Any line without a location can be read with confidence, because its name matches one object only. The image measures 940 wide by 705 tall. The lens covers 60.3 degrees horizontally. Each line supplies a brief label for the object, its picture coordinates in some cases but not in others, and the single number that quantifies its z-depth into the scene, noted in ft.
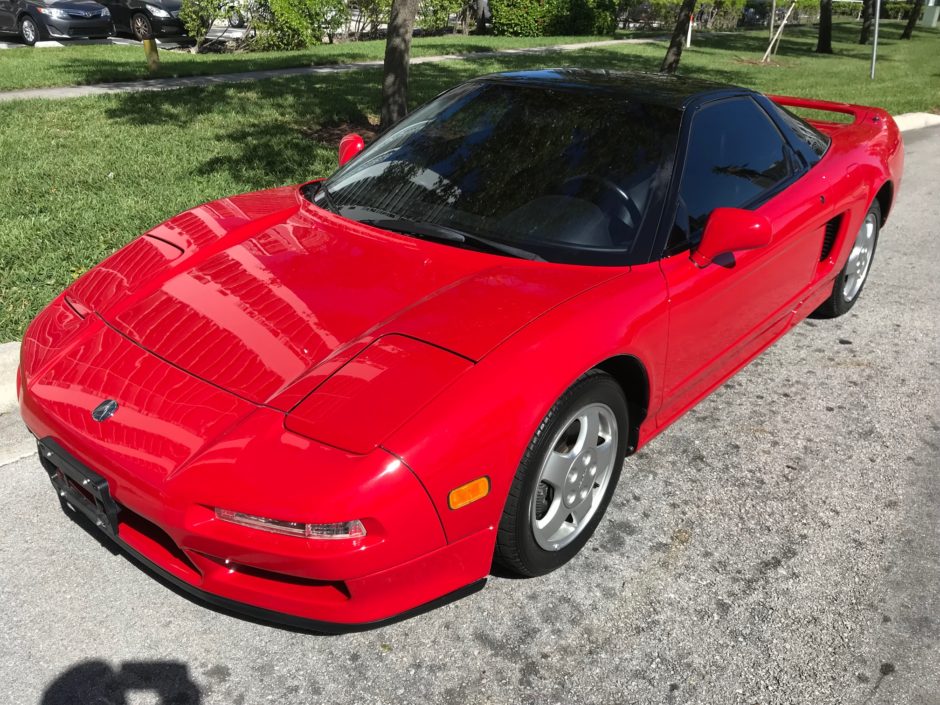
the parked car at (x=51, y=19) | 53.06
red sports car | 6.77
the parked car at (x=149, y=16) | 56.90
